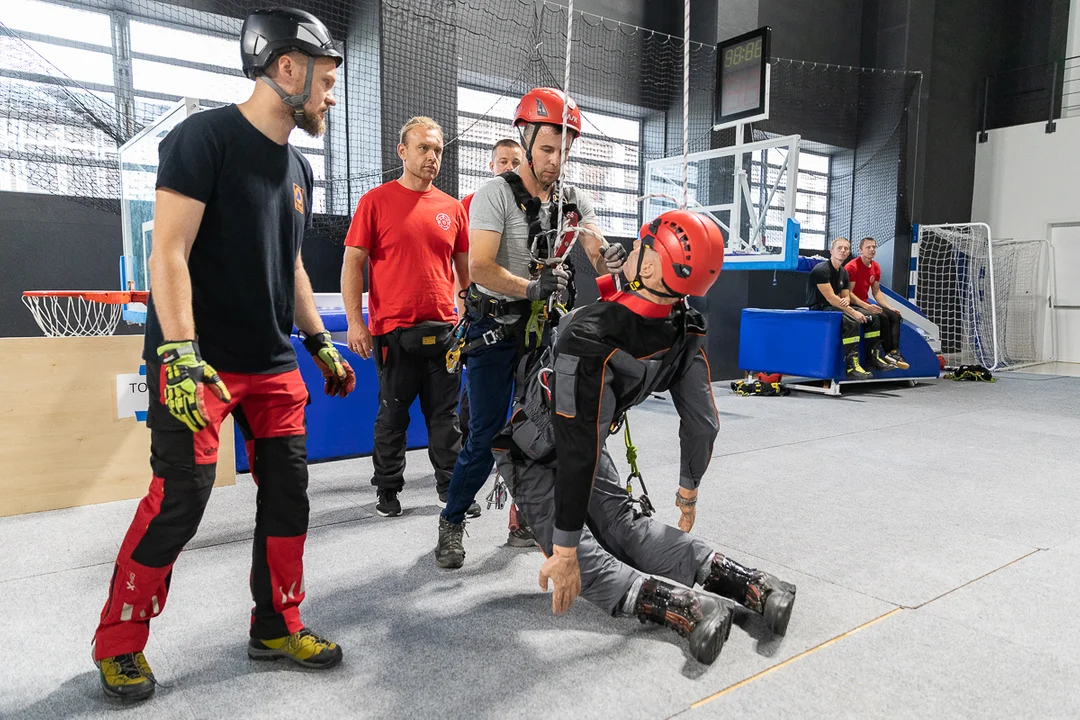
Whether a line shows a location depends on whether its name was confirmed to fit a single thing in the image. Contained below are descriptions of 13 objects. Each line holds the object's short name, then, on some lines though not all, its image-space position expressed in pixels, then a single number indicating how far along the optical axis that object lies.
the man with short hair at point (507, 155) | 3.62
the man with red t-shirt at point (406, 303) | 3.08
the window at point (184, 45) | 5.46
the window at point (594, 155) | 6.72
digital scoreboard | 6.32
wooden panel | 3.08
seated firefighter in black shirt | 7.03
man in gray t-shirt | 2.30
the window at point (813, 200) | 10.10
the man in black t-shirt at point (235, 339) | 1.53
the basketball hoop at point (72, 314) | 4.90
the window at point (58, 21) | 5.00
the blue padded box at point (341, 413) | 4.07
